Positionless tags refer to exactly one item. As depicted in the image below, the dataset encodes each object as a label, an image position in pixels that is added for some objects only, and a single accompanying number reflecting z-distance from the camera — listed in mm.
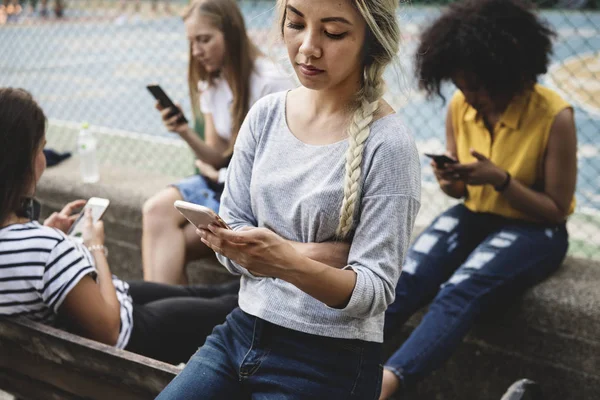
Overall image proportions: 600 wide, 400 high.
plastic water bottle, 4055
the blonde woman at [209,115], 3168
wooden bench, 1809
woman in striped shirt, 2031
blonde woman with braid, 1539
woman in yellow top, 2502
